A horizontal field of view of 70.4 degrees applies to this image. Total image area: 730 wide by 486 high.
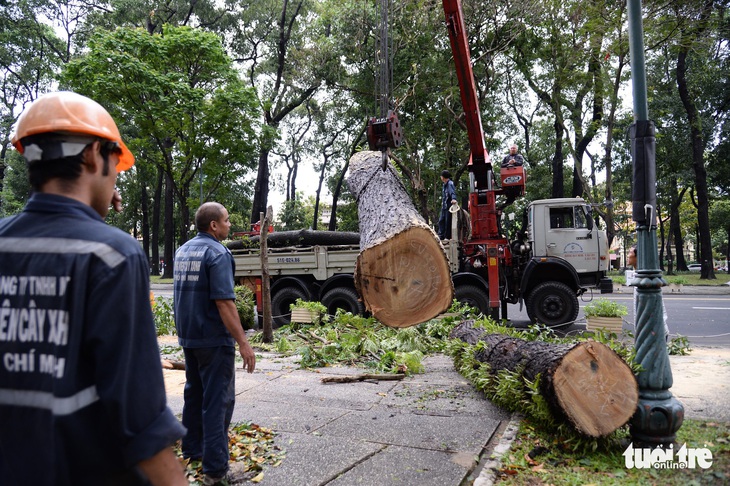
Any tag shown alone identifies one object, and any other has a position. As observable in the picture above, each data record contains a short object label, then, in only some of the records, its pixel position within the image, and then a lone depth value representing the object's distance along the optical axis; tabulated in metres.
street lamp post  3.89
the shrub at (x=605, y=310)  8.92
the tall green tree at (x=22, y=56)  24.52
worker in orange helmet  1.26
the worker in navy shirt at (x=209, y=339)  3.38
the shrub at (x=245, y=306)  10.77
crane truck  10.10
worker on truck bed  10.71
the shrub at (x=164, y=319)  10.84
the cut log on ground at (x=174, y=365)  7.22
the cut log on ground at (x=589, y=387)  3.90
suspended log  4.92
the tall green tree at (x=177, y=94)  13.83
